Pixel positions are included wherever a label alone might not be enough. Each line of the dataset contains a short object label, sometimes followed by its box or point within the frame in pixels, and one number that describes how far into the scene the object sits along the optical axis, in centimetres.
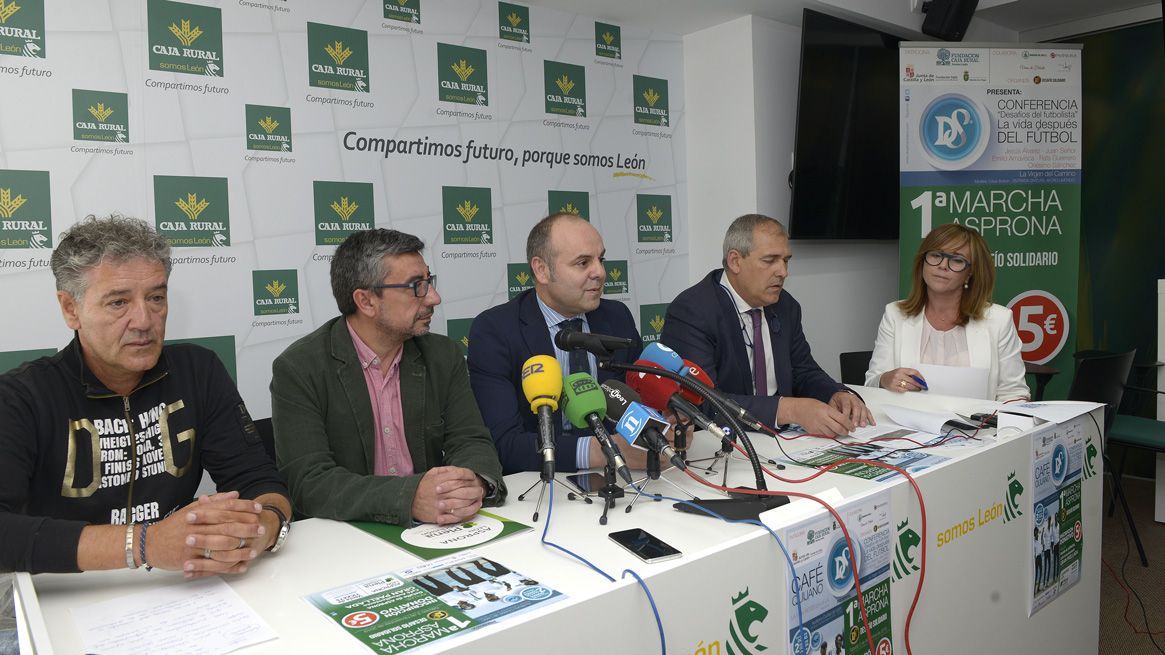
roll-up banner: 445
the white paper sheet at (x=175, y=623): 102
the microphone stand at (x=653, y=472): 160
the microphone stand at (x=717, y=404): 146
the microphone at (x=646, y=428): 145
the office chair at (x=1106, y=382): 328
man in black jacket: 121
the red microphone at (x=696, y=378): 171
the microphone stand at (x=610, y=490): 151
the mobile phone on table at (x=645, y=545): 125
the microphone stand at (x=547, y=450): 138
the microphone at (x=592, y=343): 158
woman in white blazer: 294
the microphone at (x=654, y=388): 167
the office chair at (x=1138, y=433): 351
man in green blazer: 180
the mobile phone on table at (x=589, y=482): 167
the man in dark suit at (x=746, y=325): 273
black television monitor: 427
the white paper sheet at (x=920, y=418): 217
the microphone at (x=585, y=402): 150
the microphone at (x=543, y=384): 150
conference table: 111
